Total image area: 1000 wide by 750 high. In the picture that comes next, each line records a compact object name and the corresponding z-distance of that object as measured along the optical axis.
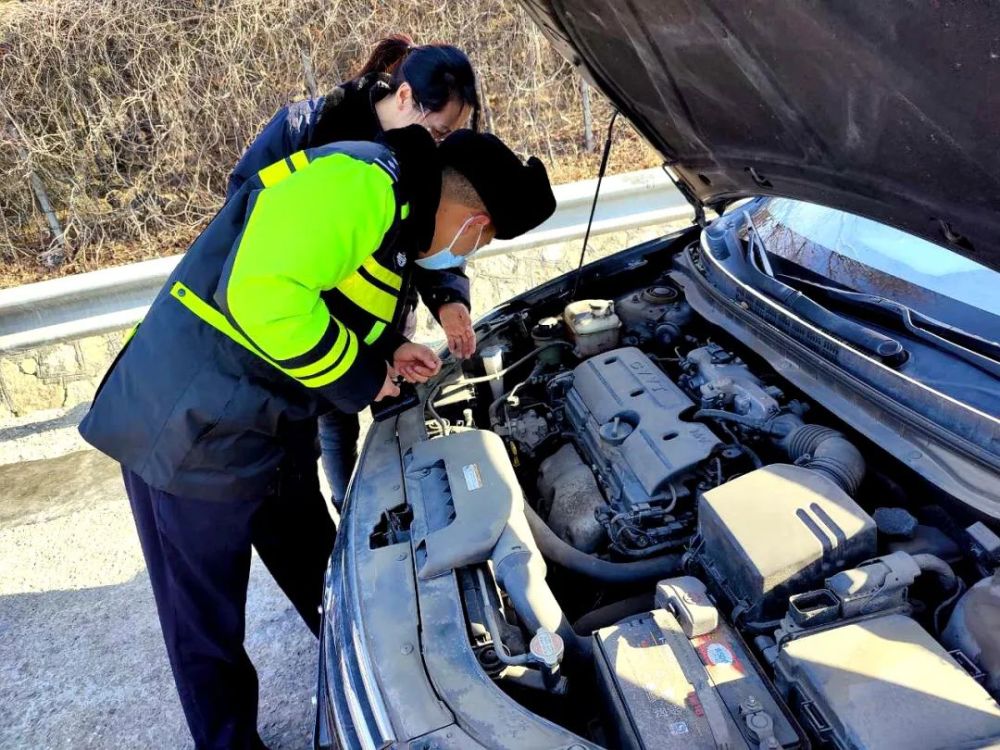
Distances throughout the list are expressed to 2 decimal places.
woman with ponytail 2.36
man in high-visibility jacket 1.66
